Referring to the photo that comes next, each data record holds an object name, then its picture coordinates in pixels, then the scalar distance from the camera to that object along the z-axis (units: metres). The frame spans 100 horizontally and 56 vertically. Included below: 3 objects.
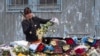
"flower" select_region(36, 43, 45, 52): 7.68
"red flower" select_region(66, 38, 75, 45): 7.81
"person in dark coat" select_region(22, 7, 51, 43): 8.58
